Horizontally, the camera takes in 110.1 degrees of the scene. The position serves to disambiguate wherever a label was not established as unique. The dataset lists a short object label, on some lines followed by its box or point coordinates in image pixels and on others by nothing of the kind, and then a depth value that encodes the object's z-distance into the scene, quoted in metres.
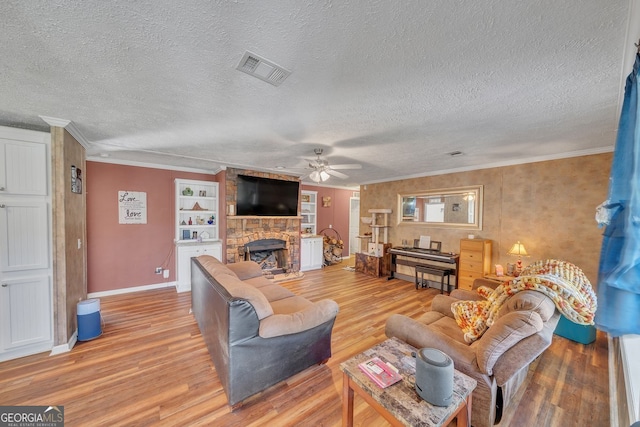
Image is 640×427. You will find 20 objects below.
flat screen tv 4.85
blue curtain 0.97
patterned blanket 1.56
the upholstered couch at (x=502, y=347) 1.42
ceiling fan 3.39
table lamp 3.40
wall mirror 4.36
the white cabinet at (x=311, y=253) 6.04
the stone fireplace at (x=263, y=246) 4.84
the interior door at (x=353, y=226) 8.19
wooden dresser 3.94
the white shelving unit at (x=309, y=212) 6.84
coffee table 1.10
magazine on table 1.30
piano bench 4.35
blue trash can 2.59
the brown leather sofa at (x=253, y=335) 1.70
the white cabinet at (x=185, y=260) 4.34
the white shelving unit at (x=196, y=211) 4.71
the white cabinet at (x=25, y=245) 2.25
